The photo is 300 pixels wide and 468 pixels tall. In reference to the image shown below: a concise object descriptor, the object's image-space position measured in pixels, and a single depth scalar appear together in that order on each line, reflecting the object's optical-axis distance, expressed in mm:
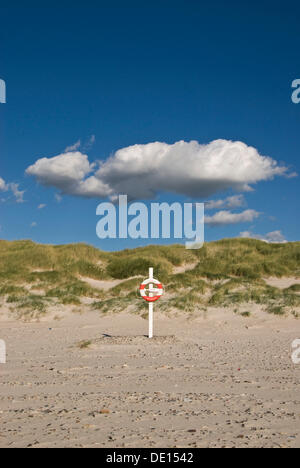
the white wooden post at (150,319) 12898
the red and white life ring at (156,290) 13195
